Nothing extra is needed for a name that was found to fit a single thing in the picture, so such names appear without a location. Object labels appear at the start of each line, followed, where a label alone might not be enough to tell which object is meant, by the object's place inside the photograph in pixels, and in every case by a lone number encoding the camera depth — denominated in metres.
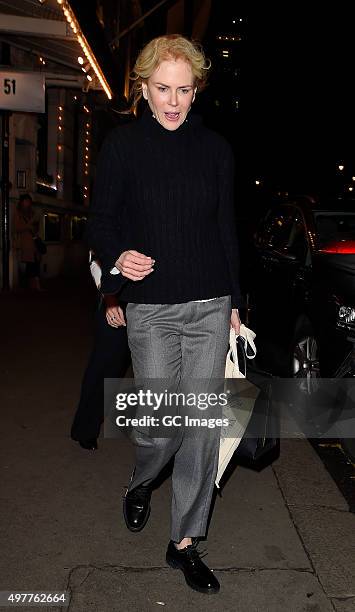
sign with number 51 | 11.12
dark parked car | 4.80
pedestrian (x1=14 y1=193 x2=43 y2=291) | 14.62
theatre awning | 9.87
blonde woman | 2.90
